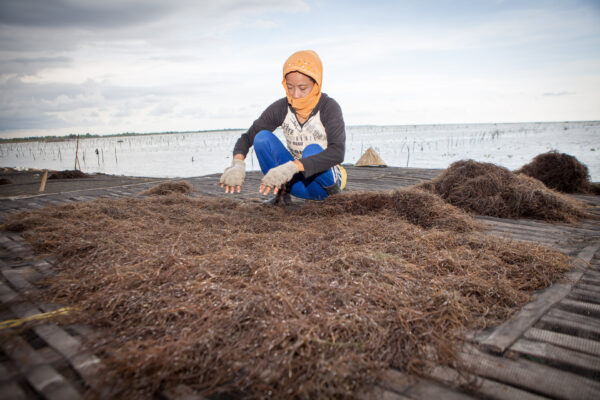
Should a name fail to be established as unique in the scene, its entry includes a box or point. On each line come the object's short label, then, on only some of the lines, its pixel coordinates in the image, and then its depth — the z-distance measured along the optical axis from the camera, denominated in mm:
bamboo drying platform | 1056
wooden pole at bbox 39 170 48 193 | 5583
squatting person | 3066
